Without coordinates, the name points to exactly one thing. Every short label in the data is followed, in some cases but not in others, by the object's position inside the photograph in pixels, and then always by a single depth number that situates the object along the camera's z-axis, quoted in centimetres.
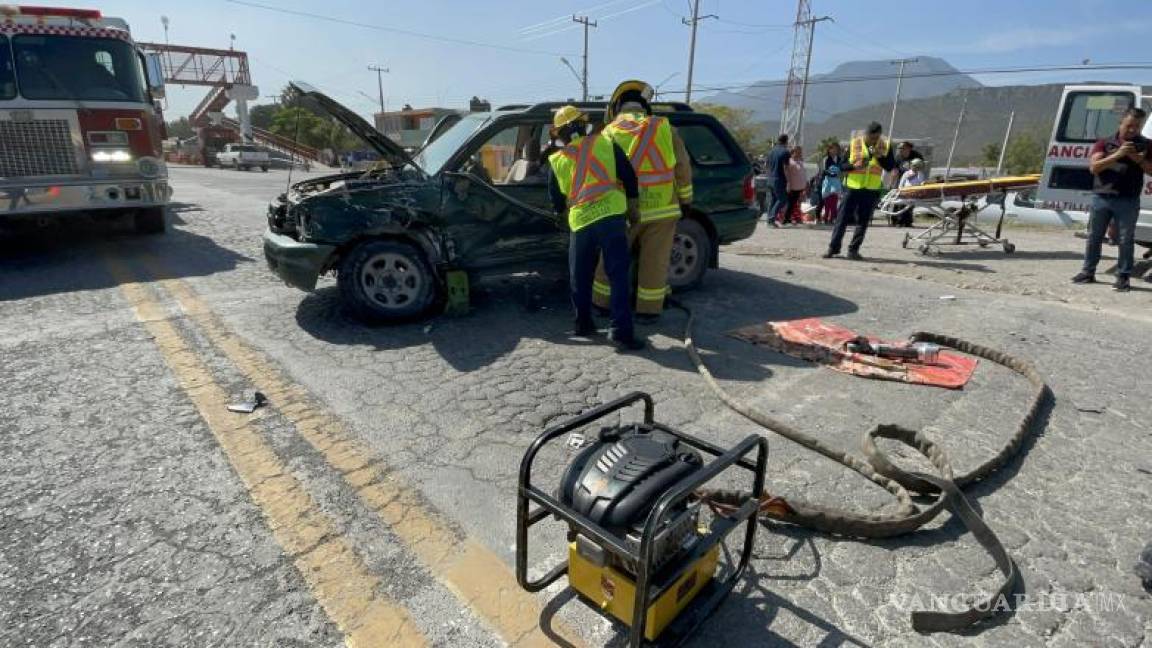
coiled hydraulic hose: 199
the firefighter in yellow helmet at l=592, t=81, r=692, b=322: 450
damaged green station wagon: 470
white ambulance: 819
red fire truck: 673
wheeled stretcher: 853
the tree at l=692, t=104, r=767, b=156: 6192
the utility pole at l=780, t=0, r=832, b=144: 4916
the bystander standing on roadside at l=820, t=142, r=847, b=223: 1182
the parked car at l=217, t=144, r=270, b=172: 3725
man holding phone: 595
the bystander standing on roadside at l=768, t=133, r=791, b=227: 1143
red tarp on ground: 395
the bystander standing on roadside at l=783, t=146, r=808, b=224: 1181
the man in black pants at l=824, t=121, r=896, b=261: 761
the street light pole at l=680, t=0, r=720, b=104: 3838
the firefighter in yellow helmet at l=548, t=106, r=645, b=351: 418
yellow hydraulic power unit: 162
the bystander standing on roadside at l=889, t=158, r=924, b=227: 1104
